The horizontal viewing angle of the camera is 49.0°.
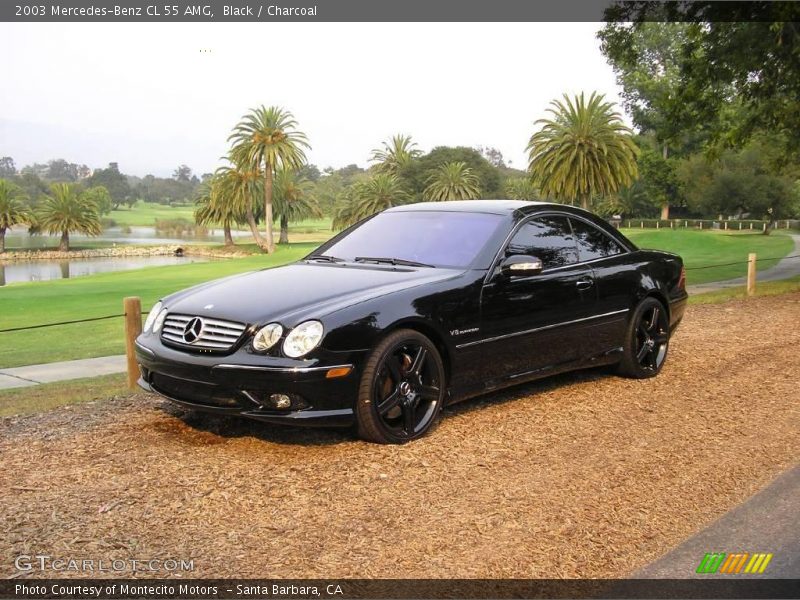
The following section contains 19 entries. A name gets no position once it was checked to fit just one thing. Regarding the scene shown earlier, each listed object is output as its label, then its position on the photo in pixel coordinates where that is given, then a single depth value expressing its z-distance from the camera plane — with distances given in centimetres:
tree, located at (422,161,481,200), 9362
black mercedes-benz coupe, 564
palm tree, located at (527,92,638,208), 5341
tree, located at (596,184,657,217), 9962
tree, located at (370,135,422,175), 10975
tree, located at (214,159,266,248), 9044
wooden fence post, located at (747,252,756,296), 1827
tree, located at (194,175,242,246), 9262
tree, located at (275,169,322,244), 10231
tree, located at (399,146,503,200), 10656
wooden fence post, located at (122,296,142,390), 811
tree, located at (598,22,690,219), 8700
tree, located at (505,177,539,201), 10644
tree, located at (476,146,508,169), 19780
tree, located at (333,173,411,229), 8544
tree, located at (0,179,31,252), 9400
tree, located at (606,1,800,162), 1776
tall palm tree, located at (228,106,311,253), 8419
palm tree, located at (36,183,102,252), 9731
